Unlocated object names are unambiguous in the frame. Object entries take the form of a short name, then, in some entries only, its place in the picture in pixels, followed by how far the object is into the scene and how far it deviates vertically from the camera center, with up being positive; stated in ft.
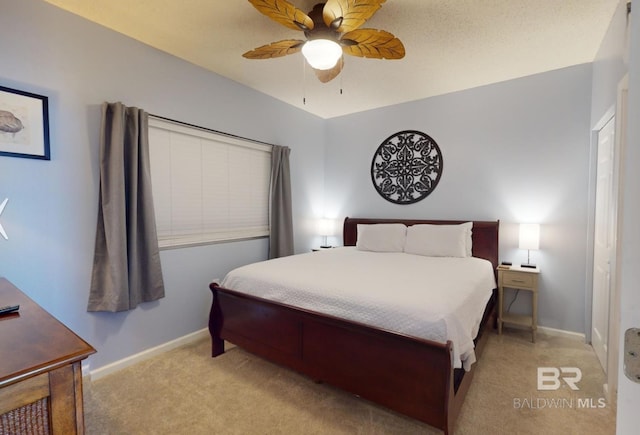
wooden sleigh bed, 5.15 -3.07
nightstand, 9.36 -2.59
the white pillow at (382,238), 11.43 -1.25
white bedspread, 5.48 -1.85
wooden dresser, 2.53 -1.55
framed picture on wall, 6.18 +1.74
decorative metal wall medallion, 12.22 +1.64
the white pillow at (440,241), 10.35 -1.25
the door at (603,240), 7.39 -0.91
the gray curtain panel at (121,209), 7.39 -0.07
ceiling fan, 5.35 +3.50
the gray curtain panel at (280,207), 12.15 -0.05
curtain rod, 8.69 +2.51
